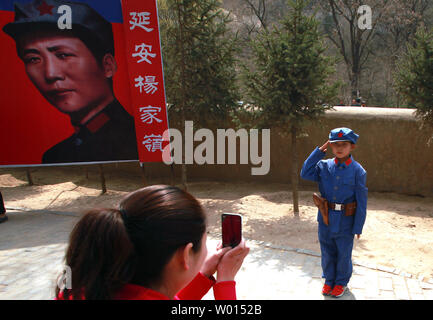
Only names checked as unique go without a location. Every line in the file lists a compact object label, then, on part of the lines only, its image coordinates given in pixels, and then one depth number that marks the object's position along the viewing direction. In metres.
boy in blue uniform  3.94
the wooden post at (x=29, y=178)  11.85
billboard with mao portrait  7.65
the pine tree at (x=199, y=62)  8.43
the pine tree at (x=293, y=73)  6.82
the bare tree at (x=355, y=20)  19.99
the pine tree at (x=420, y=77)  7.36
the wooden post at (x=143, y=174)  8.60
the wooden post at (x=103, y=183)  9.97
